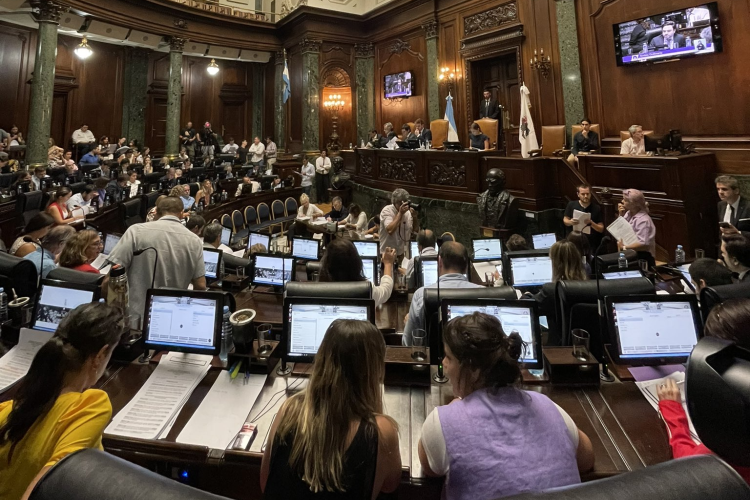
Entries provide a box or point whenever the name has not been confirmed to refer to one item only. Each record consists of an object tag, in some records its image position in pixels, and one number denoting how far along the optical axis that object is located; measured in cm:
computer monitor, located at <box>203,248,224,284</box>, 423
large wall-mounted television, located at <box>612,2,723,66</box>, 686
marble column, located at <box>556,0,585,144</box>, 869
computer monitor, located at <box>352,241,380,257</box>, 482
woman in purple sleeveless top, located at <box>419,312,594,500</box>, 124
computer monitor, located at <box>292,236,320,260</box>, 502
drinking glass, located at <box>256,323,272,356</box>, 228
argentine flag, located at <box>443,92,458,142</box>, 930
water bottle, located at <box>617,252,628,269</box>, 349
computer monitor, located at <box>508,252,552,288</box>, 377
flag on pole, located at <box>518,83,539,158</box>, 838
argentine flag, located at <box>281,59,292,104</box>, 1325
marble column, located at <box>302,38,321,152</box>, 1334
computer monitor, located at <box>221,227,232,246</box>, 647
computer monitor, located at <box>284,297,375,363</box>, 222
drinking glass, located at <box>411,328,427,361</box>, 215
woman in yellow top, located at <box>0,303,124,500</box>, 130
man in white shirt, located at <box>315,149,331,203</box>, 1256
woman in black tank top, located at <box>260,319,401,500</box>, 121
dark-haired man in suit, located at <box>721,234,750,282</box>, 268
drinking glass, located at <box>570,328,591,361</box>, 210
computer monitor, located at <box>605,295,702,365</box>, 213
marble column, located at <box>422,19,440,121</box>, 1183
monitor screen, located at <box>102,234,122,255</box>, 535
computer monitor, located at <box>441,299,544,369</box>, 213
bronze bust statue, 700
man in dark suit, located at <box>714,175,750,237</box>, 490
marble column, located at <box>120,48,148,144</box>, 1435
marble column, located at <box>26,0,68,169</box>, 907
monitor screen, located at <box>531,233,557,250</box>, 502
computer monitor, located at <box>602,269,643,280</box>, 331
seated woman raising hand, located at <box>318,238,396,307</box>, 281
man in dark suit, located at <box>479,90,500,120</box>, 1063
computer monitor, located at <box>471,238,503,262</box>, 492
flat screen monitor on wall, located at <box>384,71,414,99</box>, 1251
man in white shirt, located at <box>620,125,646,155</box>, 700
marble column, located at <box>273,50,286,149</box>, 1470
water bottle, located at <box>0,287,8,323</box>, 278
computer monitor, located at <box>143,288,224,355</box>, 231
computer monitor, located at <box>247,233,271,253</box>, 537
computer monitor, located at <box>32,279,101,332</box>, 248
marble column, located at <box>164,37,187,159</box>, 1221
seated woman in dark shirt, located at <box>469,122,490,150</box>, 875
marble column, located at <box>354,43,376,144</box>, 1398
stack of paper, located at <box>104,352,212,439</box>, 180
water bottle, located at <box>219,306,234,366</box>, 248
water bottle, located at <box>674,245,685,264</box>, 437
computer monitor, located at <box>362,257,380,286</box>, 398
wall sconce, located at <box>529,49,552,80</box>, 925
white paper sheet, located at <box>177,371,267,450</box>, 173
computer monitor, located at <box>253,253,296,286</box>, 395
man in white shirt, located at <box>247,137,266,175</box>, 1416
